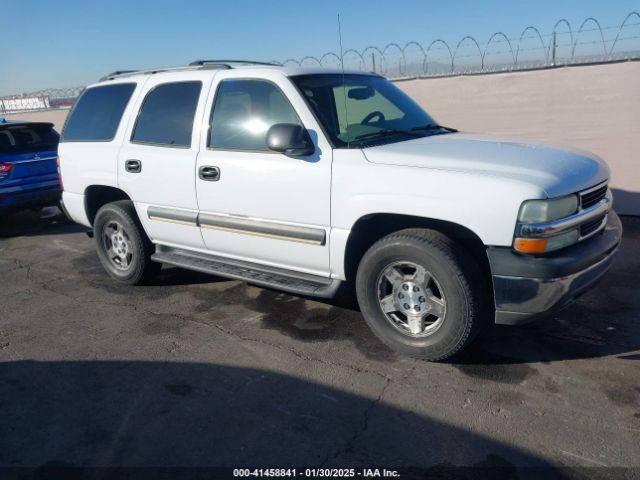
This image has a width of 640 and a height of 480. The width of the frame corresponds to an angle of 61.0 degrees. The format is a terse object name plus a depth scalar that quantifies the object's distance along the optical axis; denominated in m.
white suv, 3.17
